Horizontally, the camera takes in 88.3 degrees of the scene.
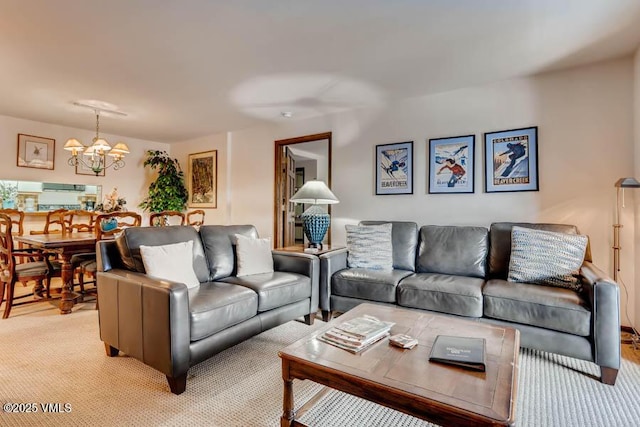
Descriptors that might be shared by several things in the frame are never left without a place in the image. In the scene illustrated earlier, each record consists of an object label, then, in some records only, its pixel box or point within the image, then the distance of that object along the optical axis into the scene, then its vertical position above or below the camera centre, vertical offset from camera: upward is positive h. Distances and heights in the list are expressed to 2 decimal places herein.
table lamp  3.32 -0.01
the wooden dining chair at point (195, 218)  5.70 -0.09
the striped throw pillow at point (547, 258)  2.35 -0.33
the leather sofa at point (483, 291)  1.95 -0.56
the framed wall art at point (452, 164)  3.36 +0.52
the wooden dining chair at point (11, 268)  3.00 -0.53
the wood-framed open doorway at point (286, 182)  4.61 +0.48
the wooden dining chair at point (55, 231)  3.45 -0.24
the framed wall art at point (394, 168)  3.71 +0.52
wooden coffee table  1.07 -0.61
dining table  3.05 -0.35
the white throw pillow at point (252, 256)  2.80 -0.38
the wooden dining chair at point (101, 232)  3.29 -0.19
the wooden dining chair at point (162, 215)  3.81 -0.03
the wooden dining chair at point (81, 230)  3.59 -0.23
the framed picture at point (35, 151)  4.59 +0.88
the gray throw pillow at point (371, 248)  3.11 -0.33
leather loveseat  1.80 -0.56
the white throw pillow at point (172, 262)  2.19 -0.34
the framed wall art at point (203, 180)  5.55 +0.58
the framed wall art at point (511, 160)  3.05 +0.51
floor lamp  2.62 -0.23
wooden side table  3.11 -0.36
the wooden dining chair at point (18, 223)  3.45 -0.12
